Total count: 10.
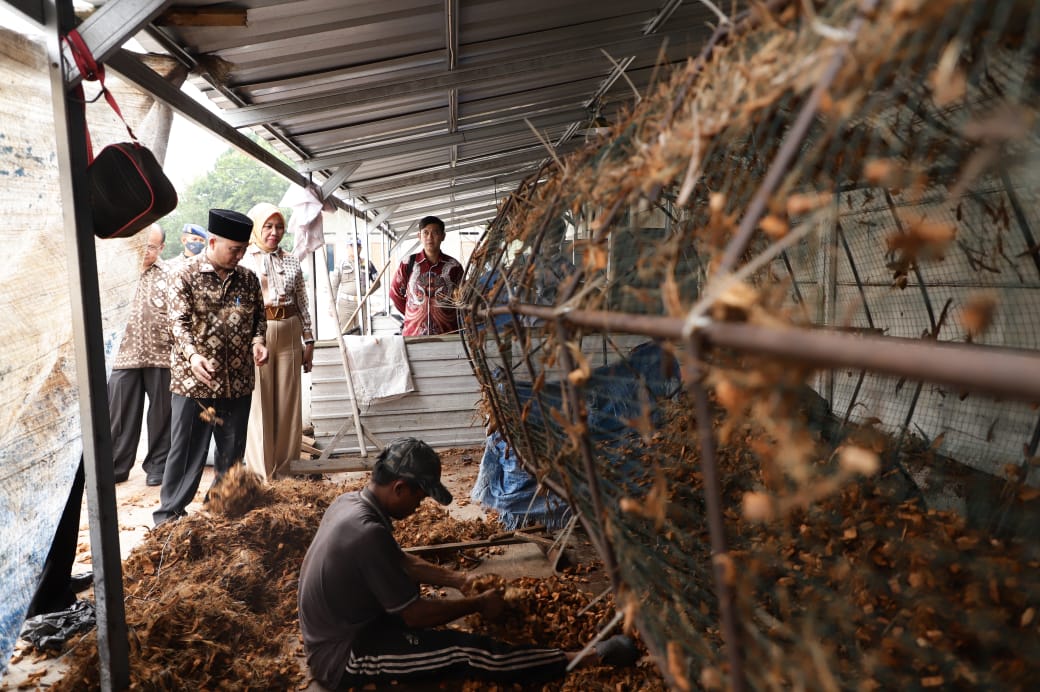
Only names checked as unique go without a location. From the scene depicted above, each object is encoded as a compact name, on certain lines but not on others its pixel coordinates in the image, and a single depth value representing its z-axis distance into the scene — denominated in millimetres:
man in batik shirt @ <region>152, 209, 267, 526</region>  3789
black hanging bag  2219
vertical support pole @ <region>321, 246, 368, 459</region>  5391
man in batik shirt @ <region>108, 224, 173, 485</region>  4578
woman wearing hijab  4680
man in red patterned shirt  5824
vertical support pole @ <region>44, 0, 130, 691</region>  2098
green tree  36469
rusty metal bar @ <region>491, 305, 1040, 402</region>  536
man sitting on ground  2398
